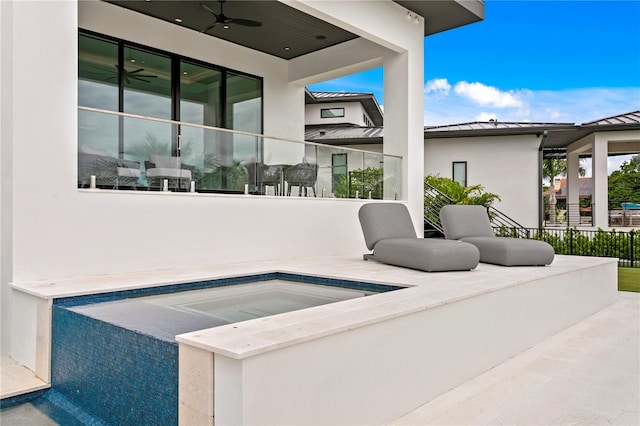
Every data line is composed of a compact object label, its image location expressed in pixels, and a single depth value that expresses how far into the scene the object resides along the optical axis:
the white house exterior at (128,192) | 4.70
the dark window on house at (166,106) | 6.02
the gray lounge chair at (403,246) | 5.95
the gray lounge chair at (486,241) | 6.61
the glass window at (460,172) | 17.00
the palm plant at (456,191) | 13.57
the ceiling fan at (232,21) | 7.93
